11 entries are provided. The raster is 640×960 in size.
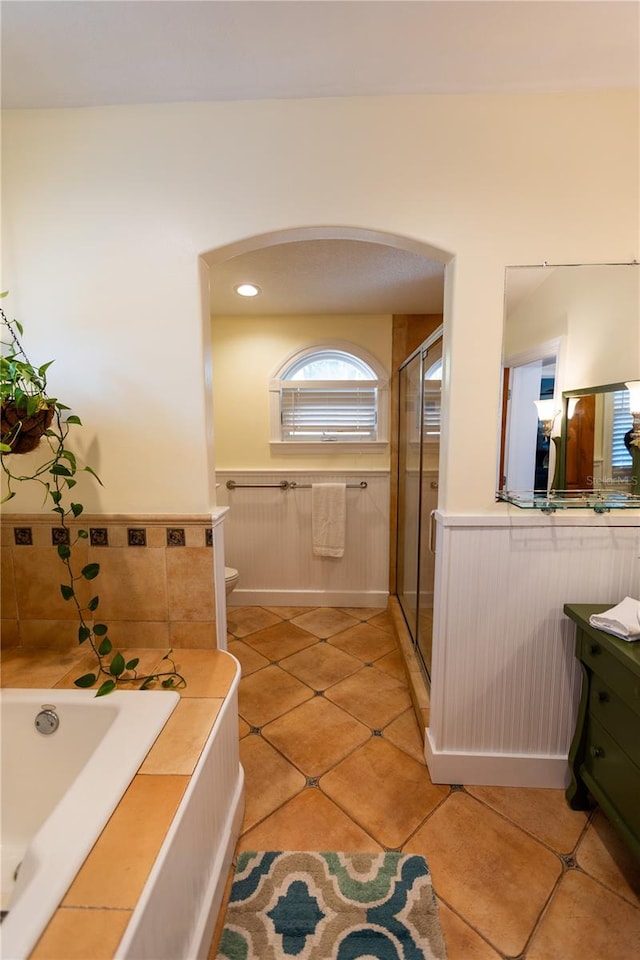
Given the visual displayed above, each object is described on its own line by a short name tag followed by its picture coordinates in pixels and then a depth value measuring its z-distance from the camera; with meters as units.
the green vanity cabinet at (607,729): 1.14
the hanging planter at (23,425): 1.10
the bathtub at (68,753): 0.90
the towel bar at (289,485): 2.90
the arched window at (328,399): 2.86
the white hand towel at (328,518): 2.84
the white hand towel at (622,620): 1.19
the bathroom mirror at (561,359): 1.33
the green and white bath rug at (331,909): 1.04
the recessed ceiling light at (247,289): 2.30
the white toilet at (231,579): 2.53
